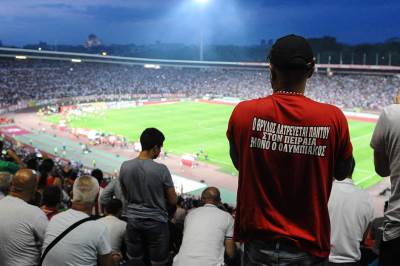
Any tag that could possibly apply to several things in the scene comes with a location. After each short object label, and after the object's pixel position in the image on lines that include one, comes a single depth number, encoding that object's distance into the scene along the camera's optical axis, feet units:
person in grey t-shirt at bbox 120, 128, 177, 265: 17.43
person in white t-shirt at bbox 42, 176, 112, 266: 13.60
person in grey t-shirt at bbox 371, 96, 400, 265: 9.68
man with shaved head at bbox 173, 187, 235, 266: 14.70
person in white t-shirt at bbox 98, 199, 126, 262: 19.81
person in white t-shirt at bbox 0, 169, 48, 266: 15.42
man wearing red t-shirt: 8.09
